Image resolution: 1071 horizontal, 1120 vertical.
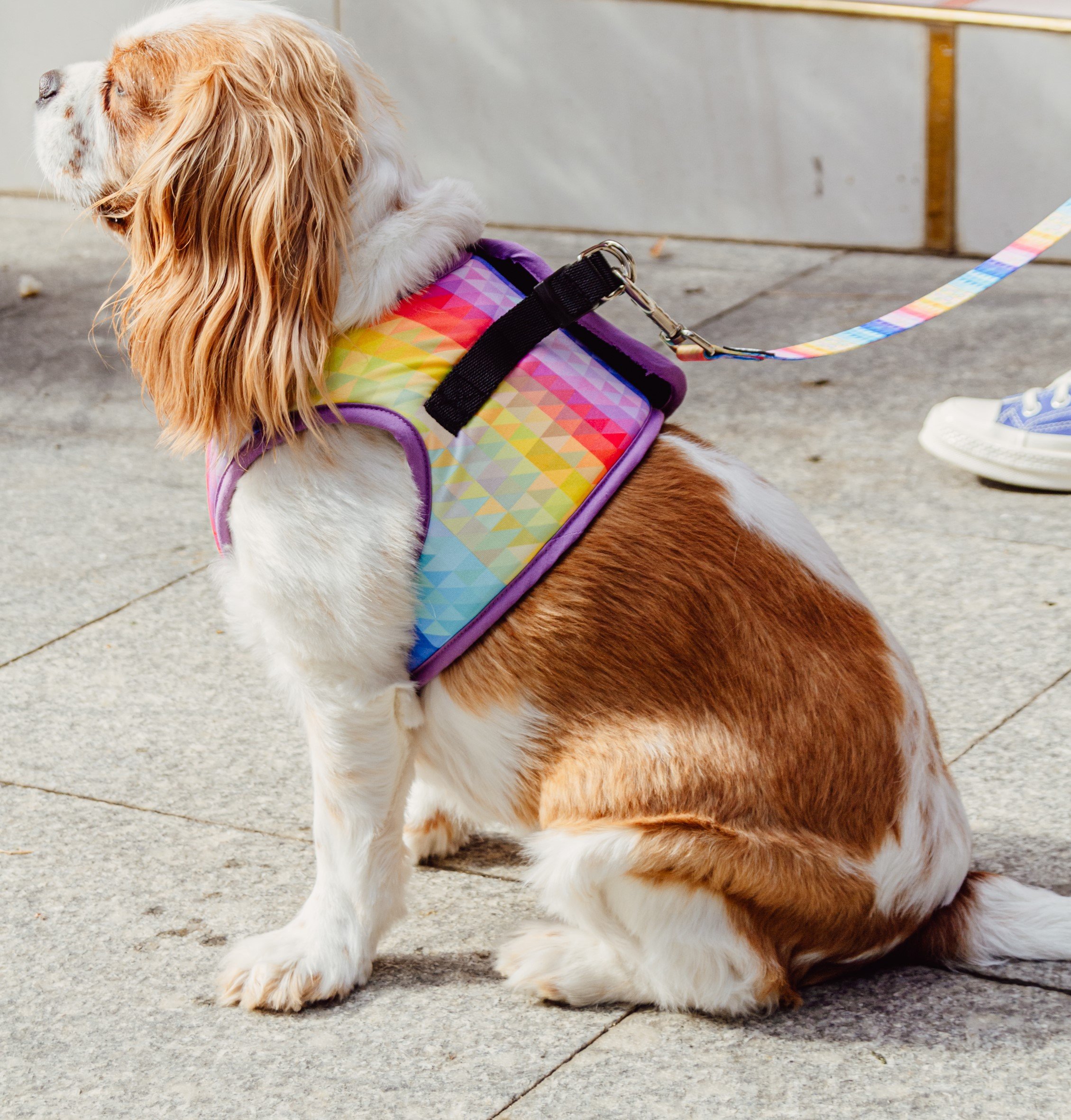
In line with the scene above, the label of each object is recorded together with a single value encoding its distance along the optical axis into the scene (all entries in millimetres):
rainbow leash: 2891
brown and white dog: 2588
